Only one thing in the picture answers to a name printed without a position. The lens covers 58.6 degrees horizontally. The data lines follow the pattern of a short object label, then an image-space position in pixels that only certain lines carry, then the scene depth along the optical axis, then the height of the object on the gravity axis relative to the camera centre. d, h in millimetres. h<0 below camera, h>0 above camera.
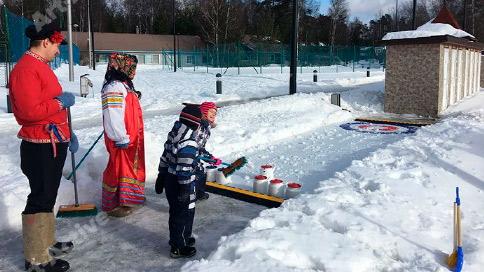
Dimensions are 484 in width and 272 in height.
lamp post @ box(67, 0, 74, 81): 17562 +2192
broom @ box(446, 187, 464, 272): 3324 -1309
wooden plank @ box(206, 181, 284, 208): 5055 -1370
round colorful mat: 9938 -1077
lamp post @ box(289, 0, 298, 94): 14151 +1103
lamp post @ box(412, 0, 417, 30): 19617 +3207
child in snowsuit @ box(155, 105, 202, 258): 3619 -842
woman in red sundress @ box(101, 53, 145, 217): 4359 -577
